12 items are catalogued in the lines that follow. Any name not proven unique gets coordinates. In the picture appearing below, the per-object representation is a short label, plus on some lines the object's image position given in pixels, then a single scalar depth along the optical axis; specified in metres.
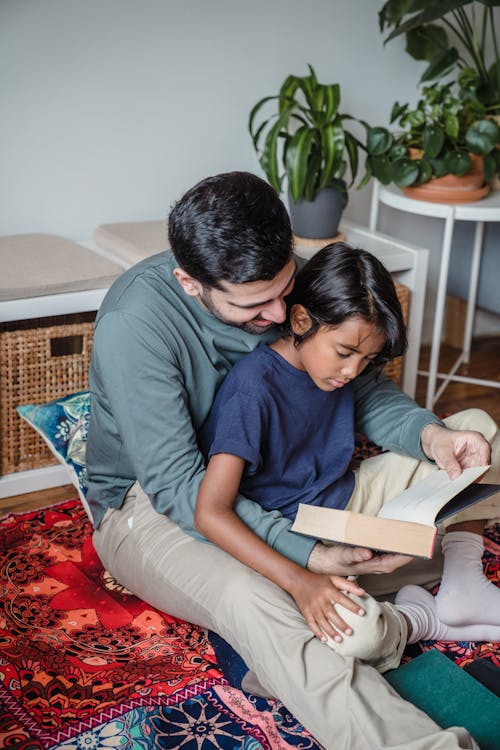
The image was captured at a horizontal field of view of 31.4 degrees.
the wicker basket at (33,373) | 1.85
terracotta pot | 2.22
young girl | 1.27
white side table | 2.21
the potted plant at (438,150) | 2.18
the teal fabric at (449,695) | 1.26
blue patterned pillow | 1.73
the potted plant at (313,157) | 2.07
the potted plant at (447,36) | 2.22
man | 1.18
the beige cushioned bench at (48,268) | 1.80
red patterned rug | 1.27
